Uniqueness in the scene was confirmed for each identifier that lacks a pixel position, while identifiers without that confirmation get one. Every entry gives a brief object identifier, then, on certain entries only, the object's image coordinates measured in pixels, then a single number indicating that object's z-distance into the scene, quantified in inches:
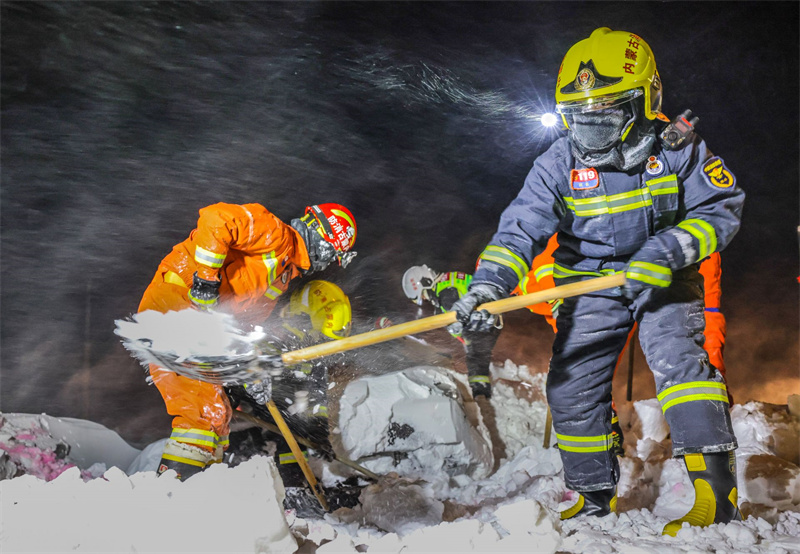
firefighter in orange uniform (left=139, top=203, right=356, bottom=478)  114.1
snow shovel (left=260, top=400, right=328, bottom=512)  122.3
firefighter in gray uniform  84.5
